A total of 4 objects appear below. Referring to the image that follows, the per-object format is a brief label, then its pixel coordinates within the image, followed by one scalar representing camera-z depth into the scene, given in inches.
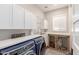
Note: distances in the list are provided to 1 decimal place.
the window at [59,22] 158.6
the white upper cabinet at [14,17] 52.6
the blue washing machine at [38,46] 75.5
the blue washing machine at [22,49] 40.6
